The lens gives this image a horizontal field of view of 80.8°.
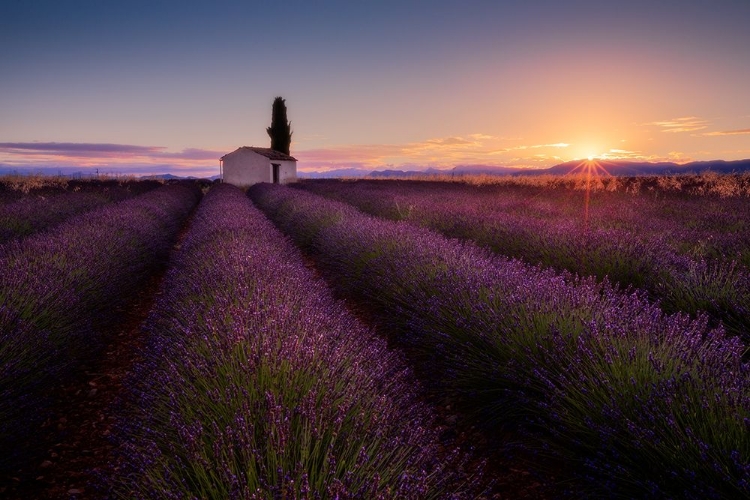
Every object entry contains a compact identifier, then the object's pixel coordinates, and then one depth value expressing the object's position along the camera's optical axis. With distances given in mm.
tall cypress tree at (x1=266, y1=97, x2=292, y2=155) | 44688
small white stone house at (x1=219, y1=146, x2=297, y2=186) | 33438
